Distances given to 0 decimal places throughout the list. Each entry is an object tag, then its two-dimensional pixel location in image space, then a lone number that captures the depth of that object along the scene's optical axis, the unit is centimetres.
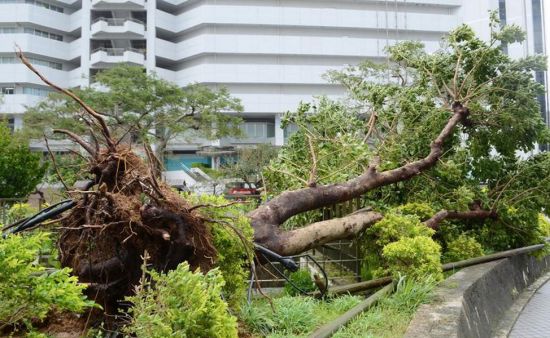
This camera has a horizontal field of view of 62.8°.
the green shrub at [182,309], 240
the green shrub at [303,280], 595
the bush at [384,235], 607
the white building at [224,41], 3956
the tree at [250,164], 3039
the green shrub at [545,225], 1084
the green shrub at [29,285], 231
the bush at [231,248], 391
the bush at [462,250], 717
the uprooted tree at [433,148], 610
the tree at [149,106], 2453
